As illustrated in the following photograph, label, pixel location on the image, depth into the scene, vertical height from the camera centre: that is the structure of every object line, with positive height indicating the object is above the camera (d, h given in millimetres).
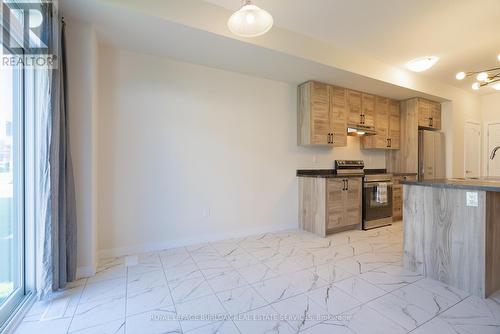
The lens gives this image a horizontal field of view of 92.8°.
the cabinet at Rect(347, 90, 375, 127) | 4180 +1045
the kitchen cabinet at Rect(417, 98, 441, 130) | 4703 +1054
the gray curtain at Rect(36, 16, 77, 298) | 1861 -84
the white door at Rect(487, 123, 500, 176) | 5328 +493
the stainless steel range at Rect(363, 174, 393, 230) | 3945 -581
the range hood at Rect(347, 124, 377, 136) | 4262 +660
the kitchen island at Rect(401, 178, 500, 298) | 1975 -615
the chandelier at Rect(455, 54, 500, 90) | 2748 +1061
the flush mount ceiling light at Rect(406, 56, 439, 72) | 2861 +1268
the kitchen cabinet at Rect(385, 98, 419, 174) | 4684 +501
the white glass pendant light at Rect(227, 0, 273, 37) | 1874 +1167
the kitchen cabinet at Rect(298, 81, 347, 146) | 3787 +845
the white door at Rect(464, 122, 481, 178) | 5289 +368
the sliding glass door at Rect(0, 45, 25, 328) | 1755 -168
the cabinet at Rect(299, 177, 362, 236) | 3584 -599
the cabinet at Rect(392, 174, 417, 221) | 4422 -606
